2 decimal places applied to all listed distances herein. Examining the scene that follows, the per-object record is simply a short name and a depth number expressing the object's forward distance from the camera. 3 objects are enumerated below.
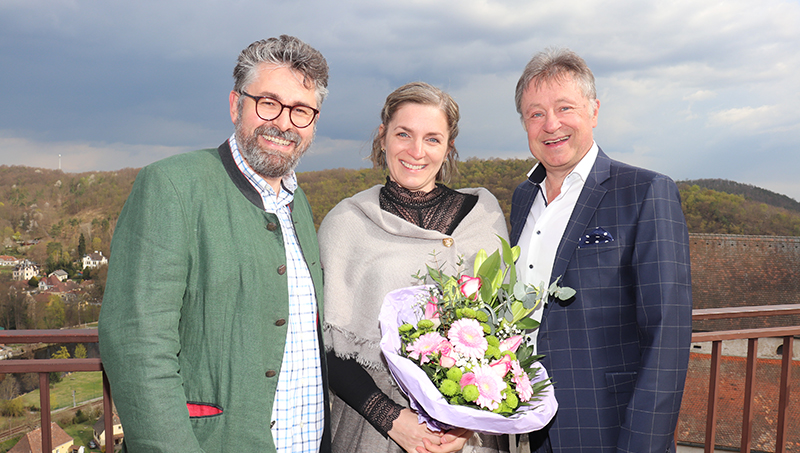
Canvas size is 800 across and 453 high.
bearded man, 1.15
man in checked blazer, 1.56
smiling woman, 1.67
